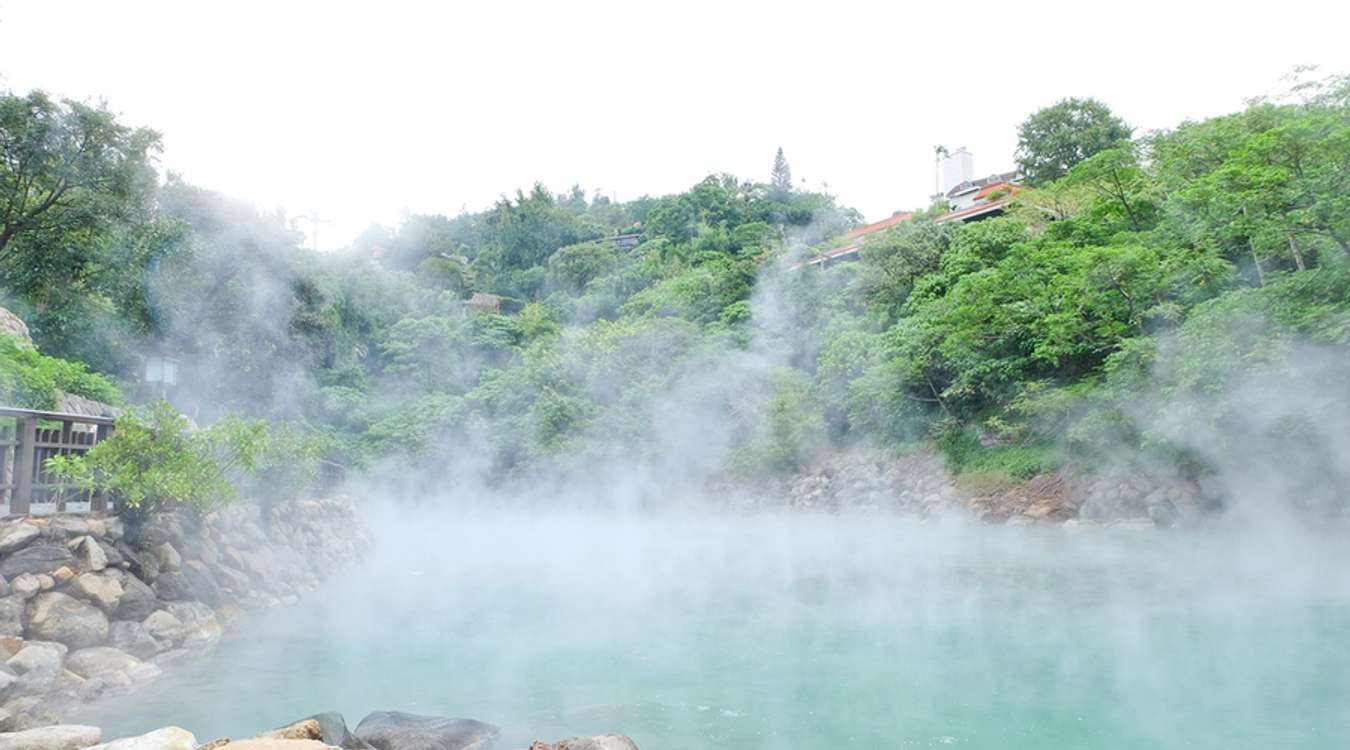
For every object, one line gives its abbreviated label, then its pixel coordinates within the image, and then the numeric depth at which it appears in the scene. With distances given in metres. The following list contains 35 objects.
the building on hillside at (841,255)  28.08
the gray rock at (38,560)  5.82
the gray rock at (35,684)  5.07
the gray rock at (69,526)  6.32
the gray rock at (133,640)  6.21
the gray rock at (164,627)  6.54
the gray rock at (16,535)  5.86
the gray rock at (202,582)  7.62
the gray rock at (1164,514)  13.60
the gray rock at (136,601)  6.50
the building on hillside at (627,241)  45.97
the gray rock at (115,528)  6.84
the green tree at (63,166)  10.12
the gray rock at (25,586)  5.72
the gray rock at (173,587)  7.11
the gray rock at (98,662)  5.60
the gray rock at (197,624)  6.86
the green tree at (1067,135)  27.36
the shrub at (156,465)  6.64
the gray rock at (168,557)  7.28
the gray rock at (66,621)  5.72
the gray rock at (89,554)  6.35
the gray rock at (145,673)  5.76
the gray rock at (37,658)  5.24
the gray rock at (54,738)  3.83
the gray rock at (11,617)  5.51
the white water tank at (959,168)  39.06
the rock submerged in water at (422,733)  4.39
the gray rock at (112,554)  6.61
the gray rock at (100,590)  6.14
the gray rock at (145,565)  6.92
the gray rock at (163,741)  3.76
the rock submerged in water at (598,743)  4.02
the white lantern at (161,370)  13.54
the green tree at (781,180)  46.47
